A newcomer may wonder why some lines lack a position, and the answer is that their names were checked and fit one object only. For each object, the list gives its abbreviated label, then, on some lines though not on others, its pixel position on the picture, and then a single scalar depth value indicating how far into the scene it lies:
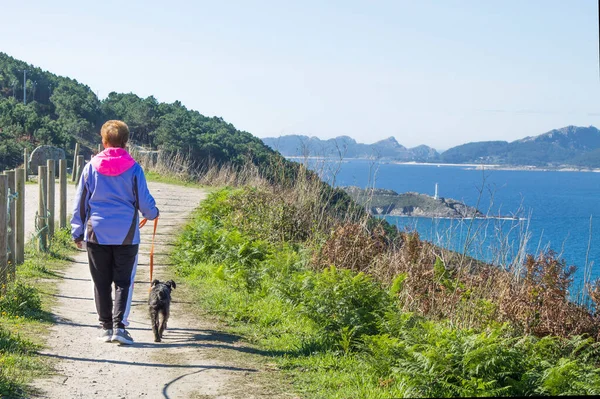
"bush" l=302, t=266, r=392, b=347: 8.00
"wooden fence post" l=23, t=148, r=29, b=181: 28.22
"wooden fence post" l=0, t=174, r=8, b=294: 9.12
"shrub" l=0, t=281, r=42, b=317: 8.48
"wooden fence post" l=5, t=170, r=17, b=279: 10.64
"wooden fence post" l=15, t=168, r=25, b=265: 10.91
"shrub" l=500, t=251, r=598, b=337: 7.82
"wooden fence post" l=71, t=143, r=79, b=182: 27.92
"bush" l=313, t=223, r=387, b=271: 11.29
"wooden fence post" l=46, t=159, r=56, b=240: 13.42
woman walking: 7.48
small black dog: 7.91
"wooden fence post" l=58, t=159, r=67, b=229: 14.77
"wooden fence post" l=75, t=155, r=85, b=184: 20.14
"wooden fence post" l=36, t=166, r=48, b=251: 12.82
